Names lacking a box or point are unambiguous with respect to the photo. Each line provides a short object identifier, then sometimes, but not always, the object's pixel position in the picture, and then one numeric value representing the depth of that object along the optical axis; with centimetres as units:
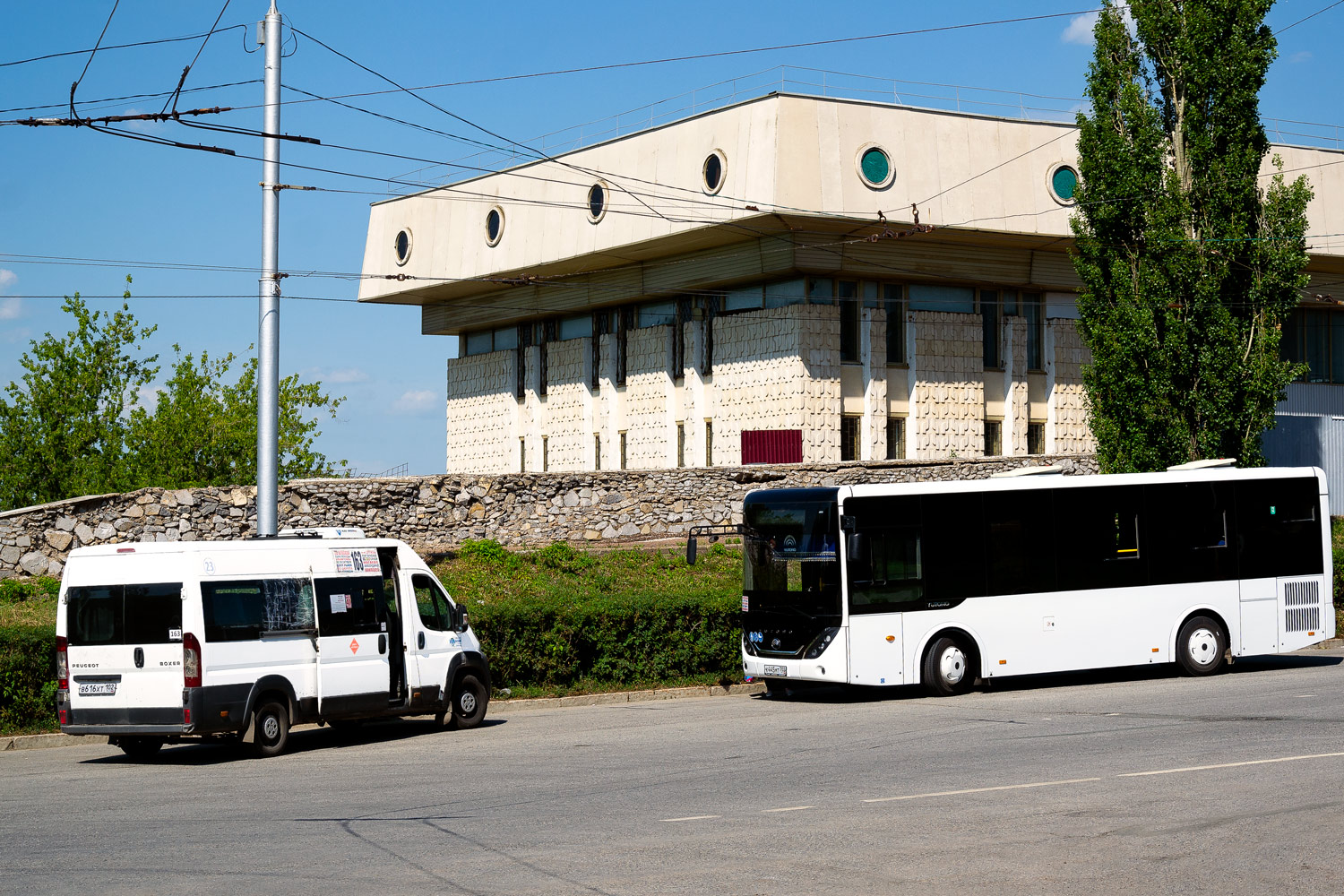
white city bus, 1903
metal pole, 2003
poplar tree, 3127
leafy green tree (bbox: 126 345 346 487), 4900
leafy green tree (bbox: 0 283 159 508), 4500
